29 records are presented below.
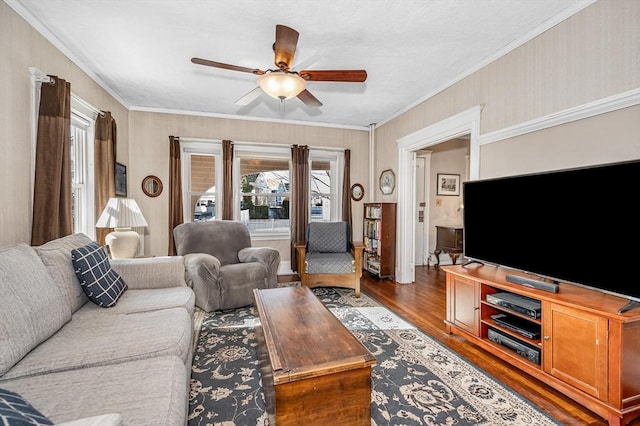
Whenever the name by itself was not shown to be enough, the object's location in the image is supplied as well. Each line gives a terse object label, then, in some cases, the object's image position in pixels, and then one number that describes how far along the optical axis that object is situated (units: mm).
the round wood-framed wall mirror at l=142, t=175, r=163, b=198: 4309
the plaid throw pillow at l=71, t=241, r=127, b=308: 1910
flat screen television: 1620
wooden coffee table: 1274
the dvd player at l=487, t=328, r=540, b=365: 1994
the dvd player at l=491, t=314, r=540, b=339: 2023
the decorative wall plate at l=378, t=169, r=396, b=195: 4660
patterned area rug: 1636
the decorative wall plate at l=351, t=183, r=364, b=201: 5273
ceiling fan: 2062
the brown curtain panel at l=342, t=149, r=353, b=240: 5082
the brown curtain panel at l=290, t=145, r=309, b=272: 4820
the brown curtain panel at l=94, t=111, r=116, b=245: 3184
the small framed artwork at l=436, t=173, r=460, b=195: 5797
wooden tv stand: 1551
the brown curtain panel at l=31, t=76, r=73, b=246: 2256
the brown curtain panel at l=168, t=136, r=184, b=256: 4285
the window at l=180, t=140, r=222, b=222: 4574
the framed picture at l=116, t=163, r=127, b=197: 3787
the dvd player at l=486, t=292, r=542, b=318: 1993
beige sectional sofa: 1048
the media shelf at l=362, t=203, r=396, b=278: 4499
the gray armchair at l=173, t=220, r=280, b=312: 3059
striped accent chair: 3785
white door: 5676
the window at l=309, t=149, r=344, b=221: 5227
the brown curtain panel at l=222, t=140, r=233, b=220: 4508
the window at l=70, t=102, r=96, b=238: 3061
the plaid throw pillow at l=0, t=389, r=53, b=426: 639
